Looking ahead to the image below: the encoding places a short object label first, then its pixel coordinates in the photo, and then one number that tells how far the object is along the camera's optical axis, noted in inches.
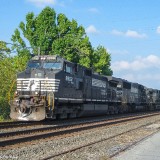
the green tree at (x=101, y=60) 2278.5
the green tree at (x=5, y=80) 1087.6
